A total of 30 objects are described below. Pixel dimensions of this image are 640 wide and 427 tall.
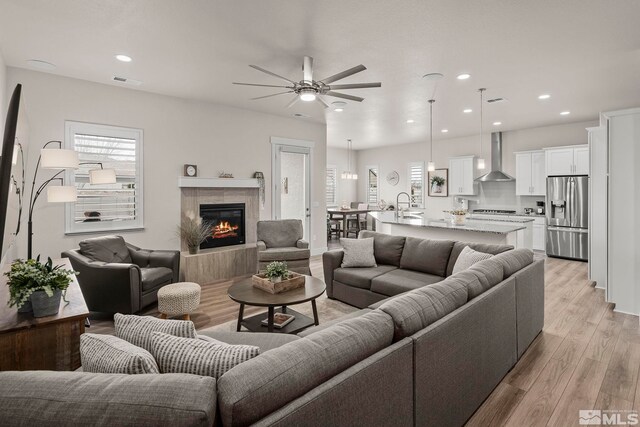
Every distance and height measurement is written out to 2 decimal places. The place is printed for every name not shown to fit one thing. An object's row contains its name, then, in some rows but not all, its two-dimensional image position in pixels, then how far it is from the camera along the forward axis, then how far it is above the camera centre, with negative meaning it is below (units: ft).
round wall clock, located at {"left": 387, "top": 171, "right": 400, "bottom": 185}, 33.19 +3.25
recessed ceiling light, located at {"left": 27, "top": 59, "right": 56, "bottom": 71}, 11.96 +5.46
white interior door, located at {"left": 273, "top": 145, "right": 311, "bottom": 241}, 20.65 +1.71
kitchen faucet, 32.05 +0.82
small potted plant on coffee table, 10.30 -1.98
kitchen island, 14.12 -1.02
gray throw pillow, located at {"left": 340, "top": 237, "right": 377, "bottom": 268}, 13.19 -1.80
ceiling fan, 10.92 +4.16
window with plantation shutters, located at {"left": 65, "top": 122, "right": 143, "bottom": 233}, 13.92 +1.36
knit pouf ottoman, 10.75 -2.97
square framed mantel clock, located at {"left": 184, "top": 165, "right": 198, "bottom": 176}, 16.87 +2.06
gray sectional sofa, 2.92 -1.98
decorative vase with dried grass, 16.47 -1.10
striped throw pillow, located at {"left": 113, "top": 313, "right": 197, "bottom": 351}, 4.37 -1.62
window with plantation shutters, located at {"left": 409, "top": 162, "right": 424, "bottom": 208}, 31.14 +2.47
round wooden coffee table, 9.30 -2.57
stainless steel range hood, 25.63 +4.46
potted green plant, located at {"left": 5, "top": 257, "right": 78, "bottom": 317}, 6.14 -1.48
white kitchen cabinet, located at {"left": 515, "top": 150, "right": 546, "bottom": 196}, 23.18 +2.56
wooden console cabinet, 5.85 -2.39
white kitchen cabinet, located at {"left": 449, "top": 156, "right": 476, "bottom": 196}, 27.07 +2.82
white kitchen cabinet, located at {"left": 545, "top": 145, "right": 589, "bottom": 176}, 20.68 +3.16
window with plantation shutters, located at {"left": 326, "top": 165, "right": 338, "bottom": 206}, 35.07 +2.66
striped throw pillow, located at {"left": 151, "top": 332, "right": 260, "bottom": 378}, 3.73 -1.71
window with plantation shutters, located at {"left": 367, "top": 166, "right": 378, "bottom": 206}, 35.75 +2.59
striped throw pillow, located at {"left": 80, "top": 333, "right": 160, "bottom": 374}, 3.49 -1.65
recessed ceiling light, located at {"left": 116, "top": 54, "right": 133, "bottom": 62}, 11.48 +5.40
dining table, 29.25 -0.30
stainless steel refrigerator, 20.44 -0.52
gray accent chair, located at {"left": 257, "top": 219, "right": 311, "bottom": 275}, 16.10 -1.85
